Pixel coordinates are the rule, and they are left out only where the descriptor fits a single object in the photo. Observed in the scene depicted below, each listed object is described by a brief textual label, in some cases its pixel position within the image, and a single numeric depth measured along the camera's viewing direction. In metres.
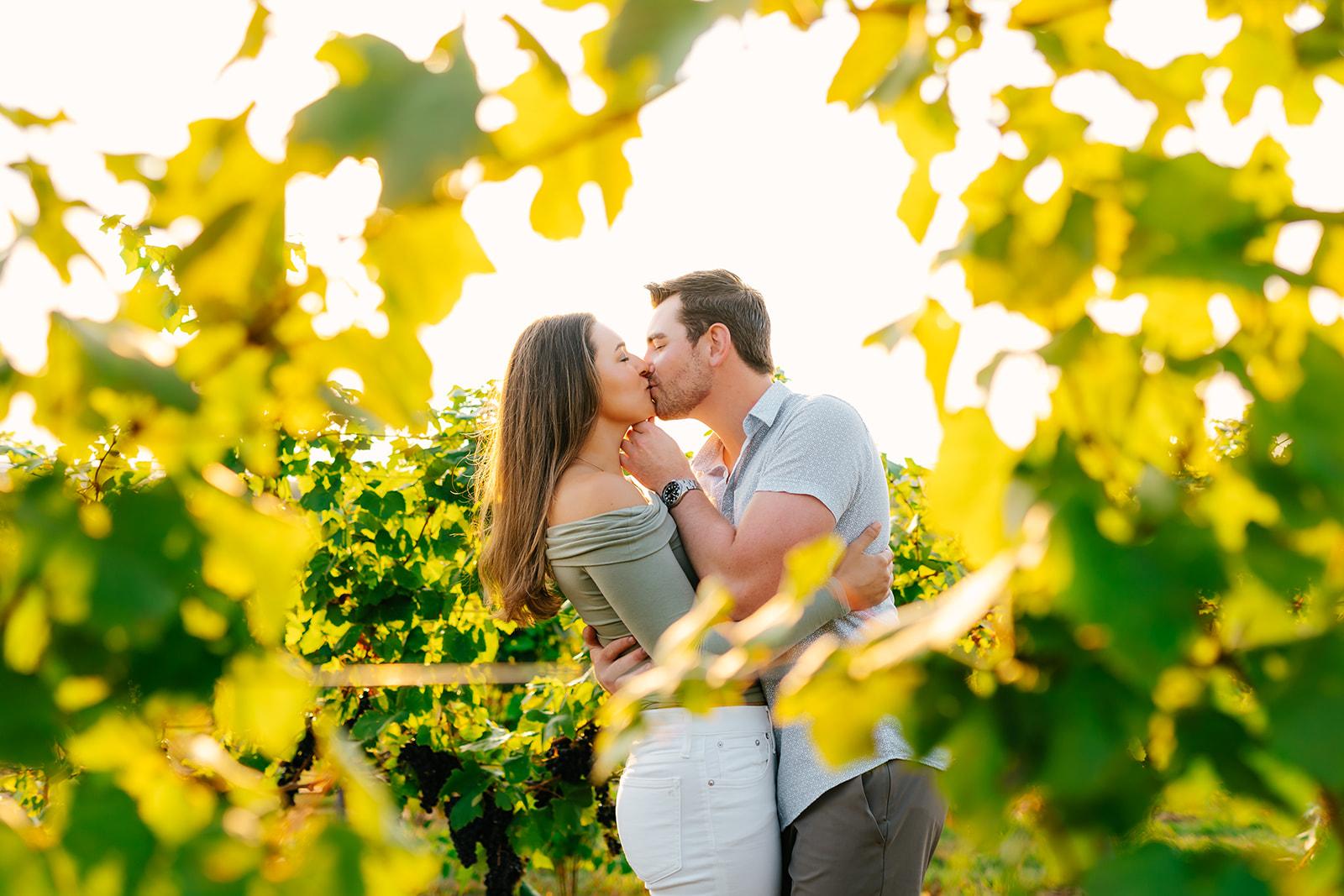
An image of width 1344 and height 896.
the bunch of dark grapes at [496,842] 4.30
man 2.51
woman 2.53
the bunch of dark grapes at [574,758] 4.29
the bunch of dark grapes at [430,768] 4.28
